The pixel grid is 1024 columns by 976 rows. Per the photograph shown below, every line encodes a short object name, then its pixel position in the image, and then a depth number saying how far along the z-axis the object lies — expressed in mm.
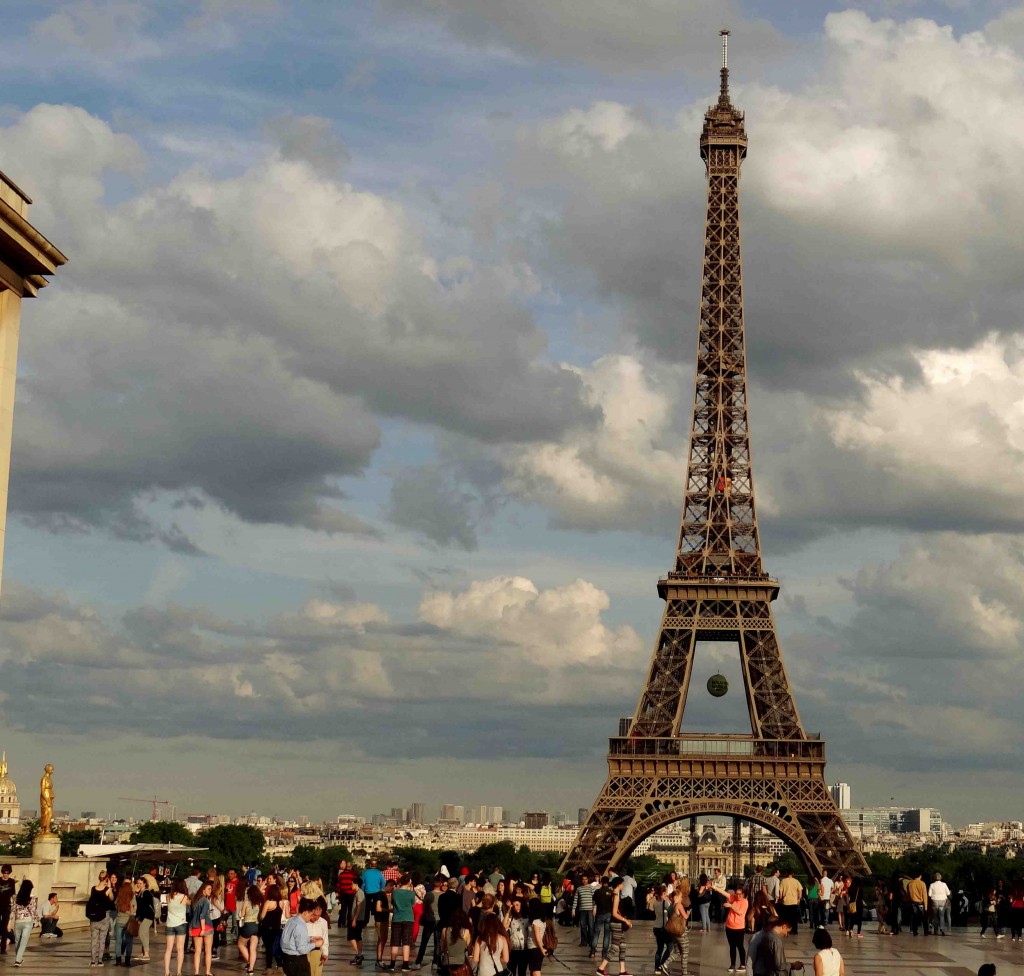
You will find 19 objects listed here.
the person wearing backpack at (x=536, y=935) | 26016
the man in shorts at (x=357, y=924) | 38206
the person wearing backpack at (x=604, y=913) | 36156
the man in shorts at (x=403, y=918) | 34562
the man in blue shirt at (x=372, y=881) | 38031
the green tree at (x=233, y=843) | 190125
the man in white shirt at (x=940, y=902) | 51875
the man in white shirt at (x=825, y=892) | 51000
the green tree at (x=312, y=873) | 188400
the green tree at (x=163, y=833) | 156500
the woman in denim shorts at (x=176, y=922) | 31234
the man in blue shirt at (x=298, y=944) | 24719
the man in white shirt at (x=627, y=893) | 39812
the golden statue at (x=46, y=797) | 48812
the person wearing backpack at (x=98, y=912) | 33812
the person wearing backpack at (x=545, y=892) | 42969
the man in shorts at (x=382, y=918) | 36250
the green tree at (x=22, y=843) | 153088
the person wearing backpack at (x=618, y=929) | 34062
